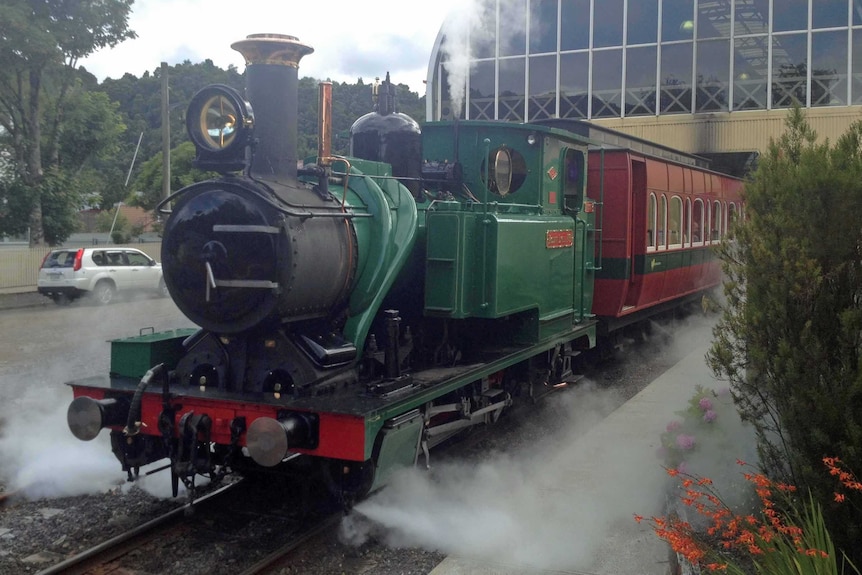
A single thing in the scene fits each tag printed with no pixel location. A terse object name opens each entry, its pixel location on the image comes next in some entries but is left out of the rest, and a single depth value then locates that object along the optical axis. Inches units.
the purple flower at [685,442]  221.9
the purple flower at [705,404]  234.1
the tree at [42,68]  842.8
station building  735.7
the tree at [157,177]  1123.0
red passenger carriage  343.9
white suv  730.8
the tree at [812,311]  141.9
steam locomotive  179.5
